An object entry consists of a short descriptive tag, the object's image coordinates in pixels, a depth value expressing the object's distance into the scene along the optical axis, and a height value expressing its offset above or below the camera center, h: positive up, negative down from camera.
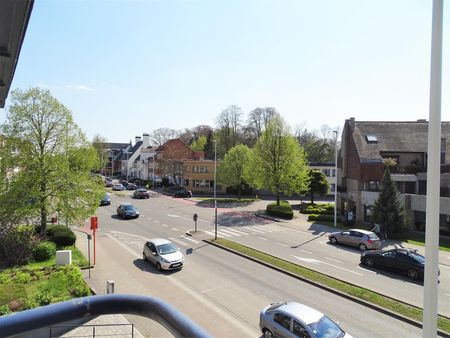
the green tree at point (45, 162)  22.83 +0.14
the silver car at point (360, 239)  25.81 -4.93
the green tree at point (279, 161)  41.94 +0.71
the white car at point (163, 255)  20.34 -4.93
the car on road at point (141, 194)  54.84 -4.10
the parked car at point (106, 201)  47.32 -4.58
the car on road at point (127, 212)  37.47 -4.61
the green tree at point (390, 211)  30.61 -3.50
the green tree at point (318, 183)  48.41 -1.94
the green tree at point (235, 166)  56.16 +0.13
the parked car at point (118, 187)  66.88 -3.86
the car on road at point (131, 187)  68.61 -3.88
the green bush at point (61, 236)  24.25 -4.59
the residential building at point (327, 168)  64.12 -0.01
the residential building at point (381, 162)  36.28 +0.65
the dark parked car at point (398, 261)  19.83 -5.07
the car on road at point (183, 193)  57.00 -4.05
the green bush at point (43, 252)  21.48 -4.98
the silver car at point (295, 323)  11.09 -4.74
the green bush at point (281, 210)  38.72 -4.49
